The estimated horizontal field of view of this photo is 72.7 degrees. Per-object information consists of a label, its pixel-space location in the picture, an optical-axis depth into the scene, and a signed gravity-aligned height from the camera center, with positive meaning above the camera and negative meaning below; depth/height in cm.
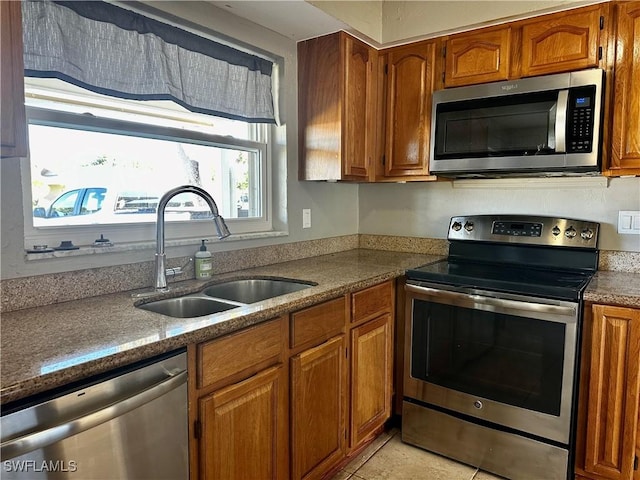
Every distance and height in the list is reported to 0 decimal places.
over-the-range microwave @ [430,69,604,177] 192 +37
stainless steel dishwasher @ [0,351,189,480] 88 -51
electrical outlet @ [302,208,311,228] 255 -8
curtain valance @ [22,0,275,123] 144 +57
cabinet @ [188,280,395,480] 129 -68
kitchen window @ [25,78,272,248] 155 +16
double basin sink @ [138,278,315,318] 164 -39
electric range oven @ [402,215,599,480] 182 -65
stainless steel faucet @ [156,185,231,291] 169 -12
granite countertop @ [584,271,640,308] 167 -34
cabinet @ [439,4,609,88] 196 +76
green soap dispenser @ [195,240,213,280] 190 -27
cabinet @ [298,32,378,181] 230 +53
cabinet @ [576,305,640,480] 168 -75
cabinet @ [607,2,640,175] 188 +49
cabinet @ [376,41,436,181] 242 +54
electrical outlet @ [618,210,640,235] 212 -8
